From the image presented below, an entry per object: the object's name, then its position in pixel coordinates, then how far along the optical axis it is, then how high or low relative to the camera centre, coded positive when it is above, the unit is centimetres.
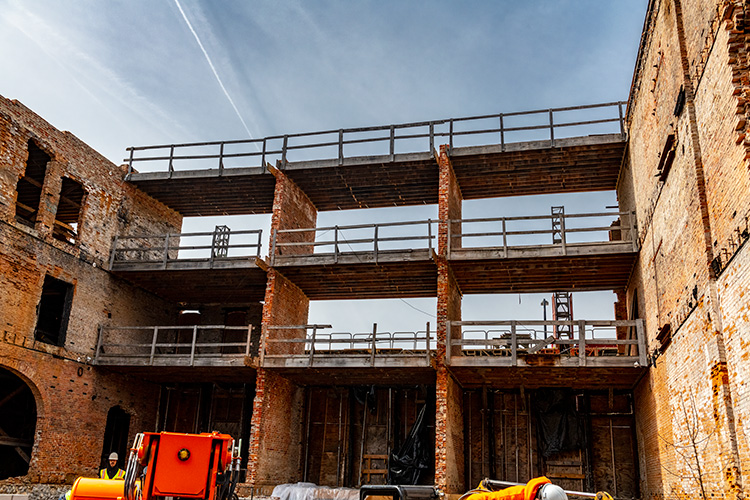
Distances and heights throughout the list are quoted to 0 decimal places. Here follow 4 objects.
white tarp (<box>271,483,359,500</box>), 1634 -105
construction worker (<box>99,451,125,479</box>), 1002 -46
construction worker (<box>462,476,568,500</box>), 476 -25
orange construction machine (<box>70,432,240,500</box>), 831 -34
